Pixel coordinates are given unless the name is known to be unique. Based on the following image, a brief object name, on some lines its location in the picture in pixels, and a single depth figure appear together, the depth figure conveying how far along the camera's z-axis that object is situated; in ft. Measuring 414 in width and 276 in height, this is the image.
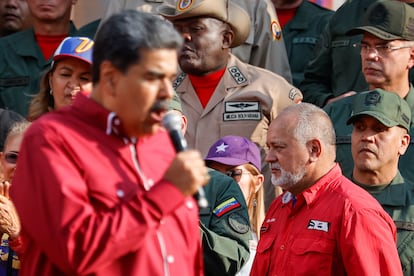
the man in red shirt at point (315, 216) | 28.94
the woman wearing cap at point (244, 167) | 36.01
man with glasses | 39.95
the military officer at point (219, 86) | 40.34
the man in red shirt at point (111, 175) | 18.51
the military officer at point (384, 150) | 34.39
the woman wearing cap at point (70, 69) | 30.24
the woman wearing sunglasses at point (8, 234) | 28.25
